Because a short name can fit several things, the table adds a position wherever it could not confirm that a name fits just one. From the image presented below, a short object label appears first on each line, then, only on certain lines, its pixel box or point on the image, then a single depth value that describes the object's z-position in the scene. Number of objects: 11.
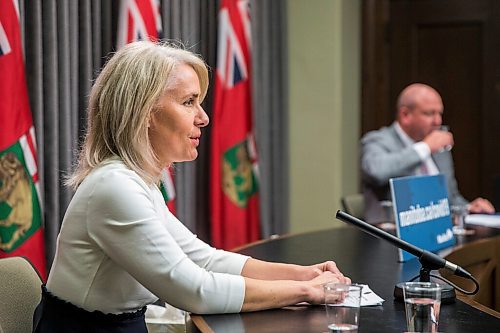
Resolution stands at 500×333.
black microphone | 3.45
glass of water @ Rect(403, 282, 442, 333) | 3.05
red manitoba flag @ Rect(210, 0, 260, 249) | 8.37
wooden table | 3.31
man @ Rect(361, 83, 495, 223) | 7.82
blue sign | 5.07
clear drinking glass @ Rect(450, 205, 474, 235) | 6.66
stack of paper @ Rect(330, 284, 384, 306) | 3.72
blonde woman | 3.33
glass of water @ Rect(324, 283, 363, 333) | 3.09
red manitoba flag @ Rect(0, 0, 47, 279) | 5.71
